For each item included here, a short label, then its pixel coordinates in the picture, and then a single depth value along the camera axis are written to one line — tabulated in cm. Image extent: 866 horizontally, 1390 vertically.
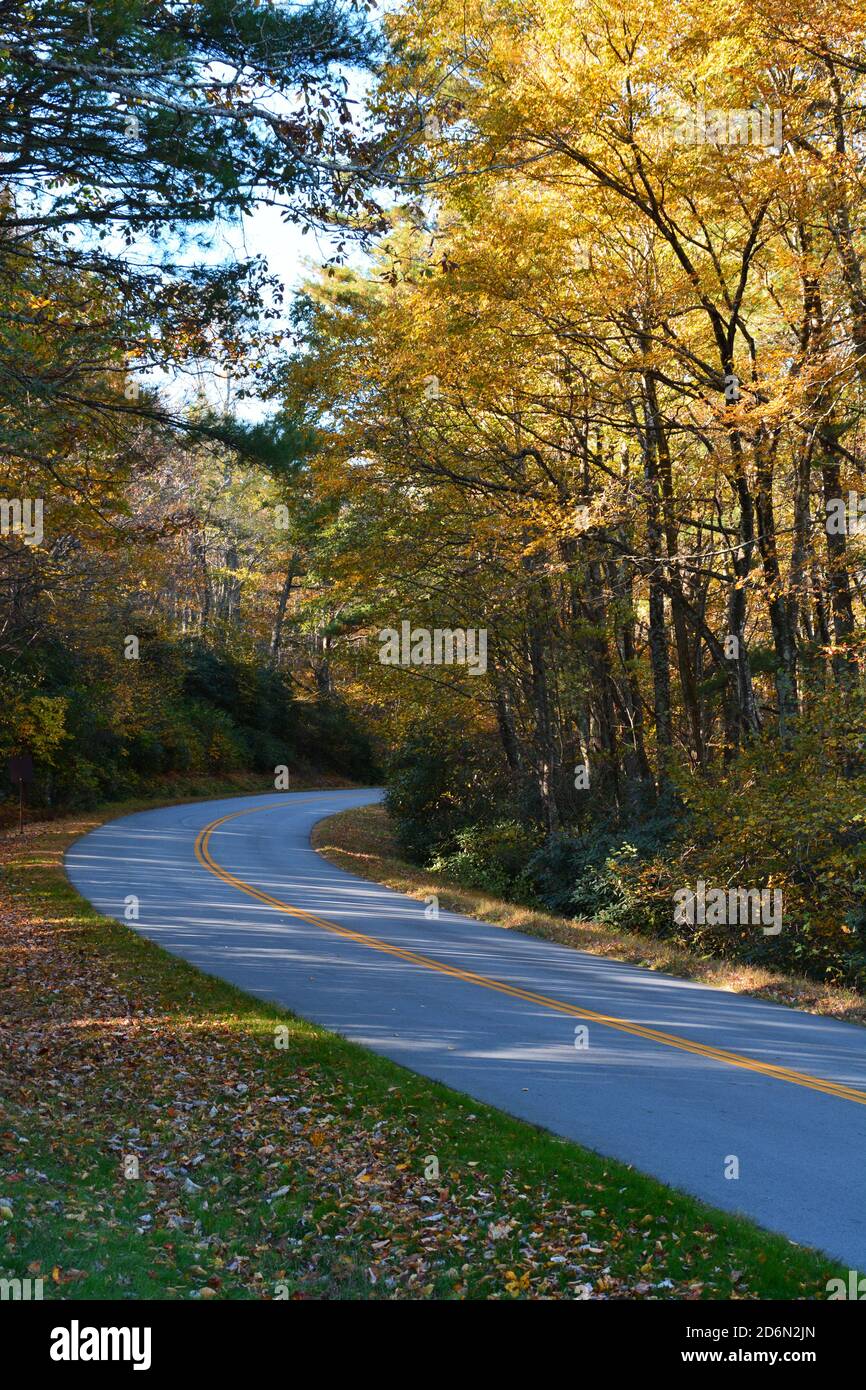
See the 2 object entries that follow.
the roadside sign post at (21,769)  2466
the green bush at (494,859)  2458
